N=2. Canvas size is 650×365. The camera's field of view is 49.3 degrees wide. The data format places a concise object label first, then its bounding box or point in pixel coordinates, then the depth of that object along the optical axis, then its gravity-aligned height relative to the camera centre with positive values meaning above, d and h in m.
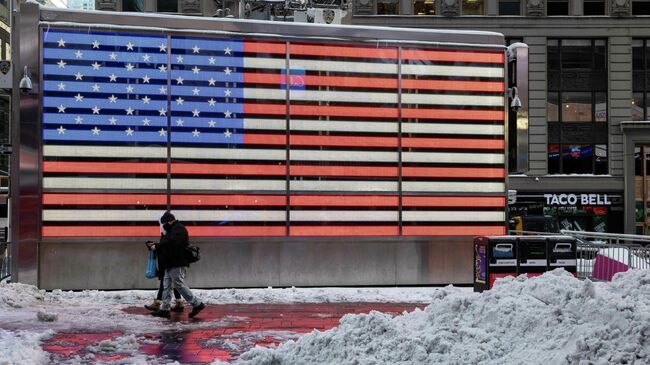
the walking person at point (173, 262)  11.55 -1.63
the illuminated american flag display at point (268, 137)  14.09 +0.52
